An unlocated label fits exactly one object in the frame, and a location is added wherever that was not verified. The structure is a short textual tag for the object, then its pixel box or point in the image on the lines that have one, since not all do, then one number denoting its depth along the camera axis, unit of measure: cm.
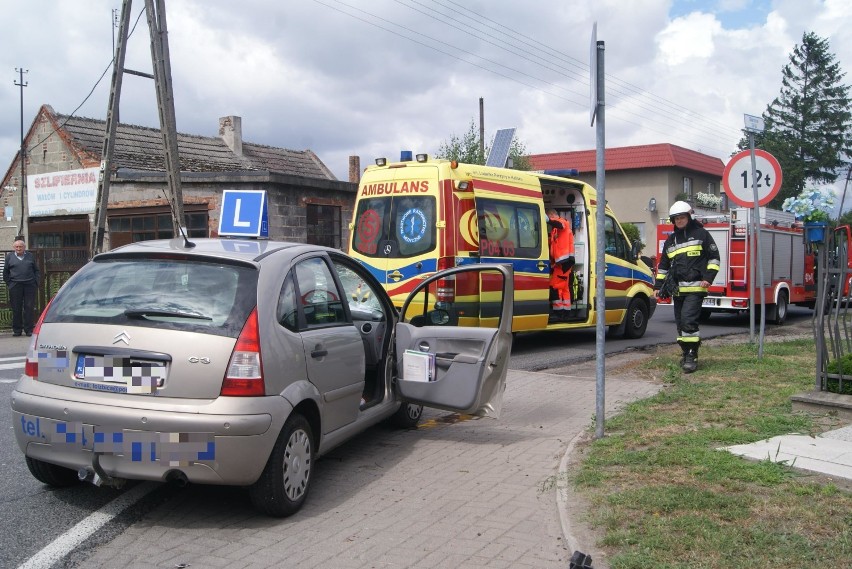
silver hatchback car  424
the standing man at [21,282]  1484
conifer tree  5238
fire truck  1673
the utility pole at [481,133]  3741
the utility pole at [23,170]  2708
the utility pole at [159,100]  1442
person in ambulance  1275
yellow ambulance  1047
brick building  1862
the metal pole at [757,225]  1016
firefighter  958
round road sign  1019
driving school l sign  809
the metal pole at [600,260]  597
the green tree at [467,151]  3762
